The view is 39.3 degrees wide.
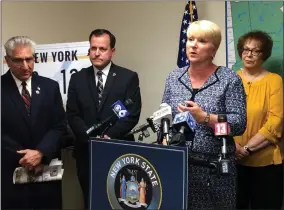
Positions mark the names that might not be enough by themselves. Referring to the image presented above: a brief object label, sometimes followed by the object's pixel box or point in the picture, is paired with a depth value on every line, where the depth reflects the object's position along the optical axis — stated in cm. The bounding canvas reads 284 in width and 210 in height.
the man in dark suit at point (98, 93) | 258
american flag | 326
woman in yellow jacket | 267
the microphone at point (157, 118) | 189
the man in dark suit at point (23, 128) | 242
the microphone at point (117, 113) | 200
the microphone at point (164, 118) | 181
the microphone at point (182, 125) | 172
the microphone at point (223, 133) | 168
